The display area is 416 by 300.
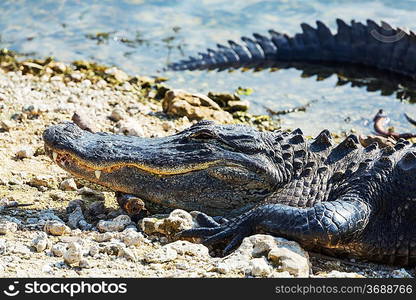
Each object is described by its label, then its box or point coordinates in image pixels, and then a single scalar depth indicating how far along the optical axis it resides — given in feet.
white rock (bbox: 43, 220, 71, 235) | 30.81
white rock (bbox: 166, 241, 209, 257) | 29.14
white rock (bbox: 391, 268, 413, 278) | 30.76
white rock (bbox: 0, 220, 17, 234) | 30.76
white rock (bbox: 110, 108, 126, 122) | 49.03
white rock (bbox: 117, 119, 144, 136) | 45.62
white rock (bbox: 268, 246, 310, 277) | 27.45
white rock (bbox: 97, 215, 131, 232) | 31.71
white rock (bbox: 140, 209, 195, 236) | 31.22
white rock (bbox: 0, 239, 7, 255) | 28.35
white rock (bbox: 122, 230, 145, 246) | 30.01
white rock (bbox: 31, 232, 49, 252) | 28.78
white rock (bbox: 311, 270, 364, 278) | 27.37
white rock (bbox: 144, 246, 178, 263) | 28.43
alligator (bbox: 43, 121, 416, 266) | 32.01
